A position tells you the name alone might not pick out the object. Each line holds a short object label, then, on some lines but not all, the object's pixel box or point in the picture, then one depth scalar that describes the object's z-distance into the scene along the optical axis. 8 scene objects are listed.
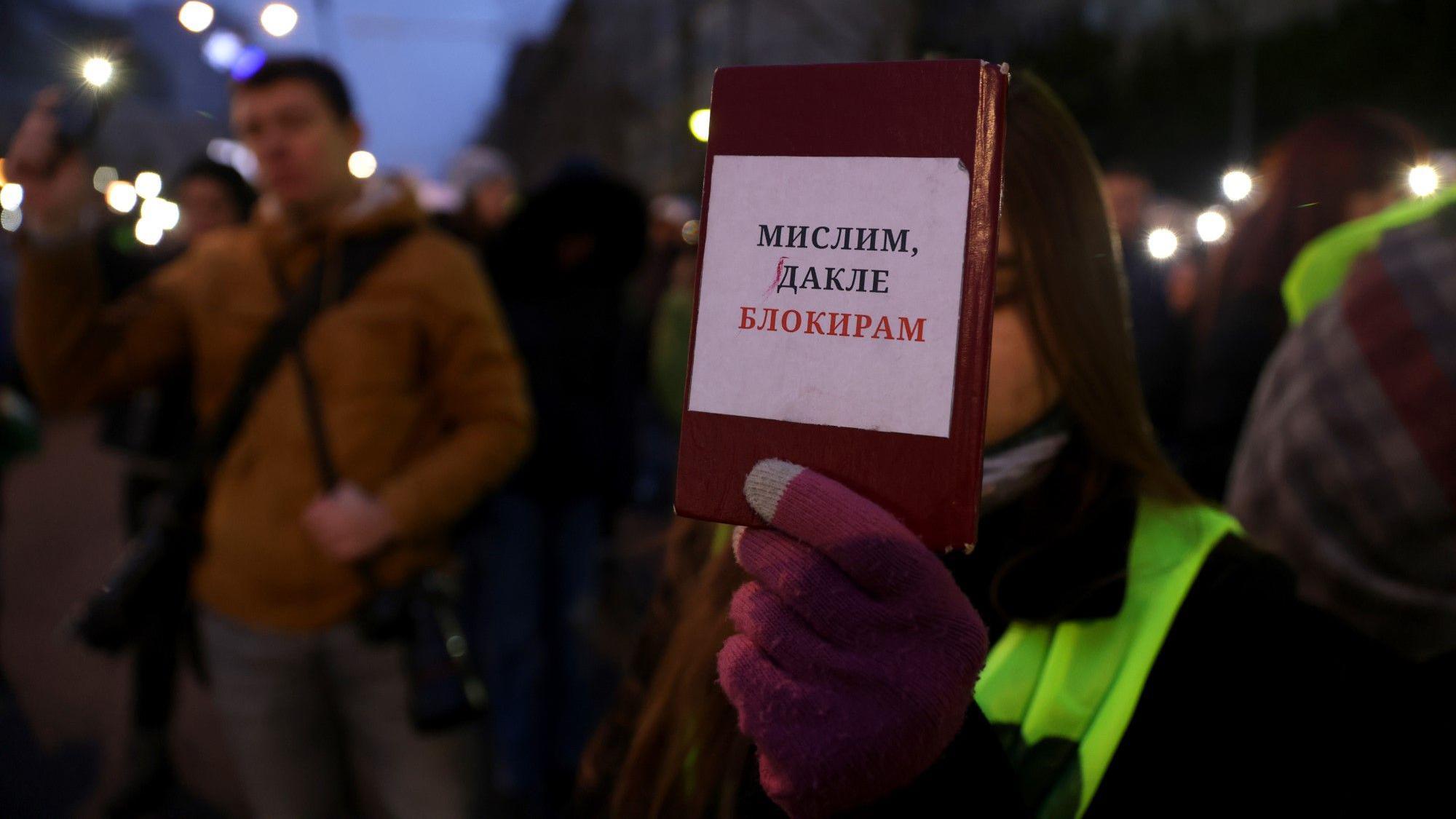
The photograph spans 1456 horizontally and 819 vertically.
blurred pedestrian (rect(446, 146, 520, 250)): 4.74
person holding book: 0.79
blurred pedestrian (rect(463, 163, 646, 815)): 3.41
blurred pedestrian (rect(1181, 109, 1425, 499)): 2.55
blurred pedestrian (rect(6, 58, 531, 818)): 2.04
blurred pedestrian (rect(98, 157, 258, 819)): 2.73
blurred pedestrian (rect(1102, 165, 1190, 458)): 3.68
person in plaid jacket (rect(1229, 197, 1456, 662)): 1.43
